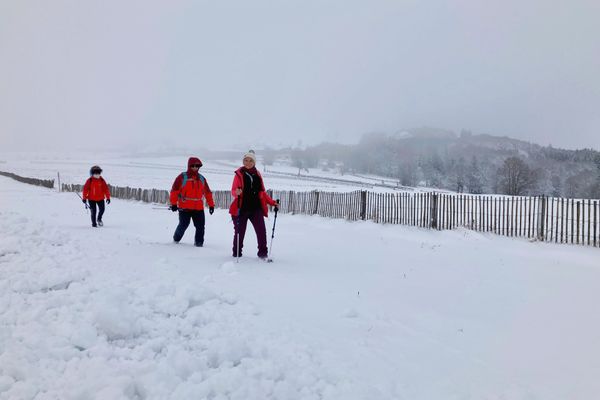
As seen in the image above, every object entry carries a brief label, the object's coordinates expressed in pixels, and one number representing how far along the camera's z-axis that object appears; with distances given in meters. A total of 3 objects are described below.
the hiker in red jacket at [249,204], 7.18
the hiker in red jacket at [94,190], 12.16
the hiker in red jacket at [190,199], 8.45
